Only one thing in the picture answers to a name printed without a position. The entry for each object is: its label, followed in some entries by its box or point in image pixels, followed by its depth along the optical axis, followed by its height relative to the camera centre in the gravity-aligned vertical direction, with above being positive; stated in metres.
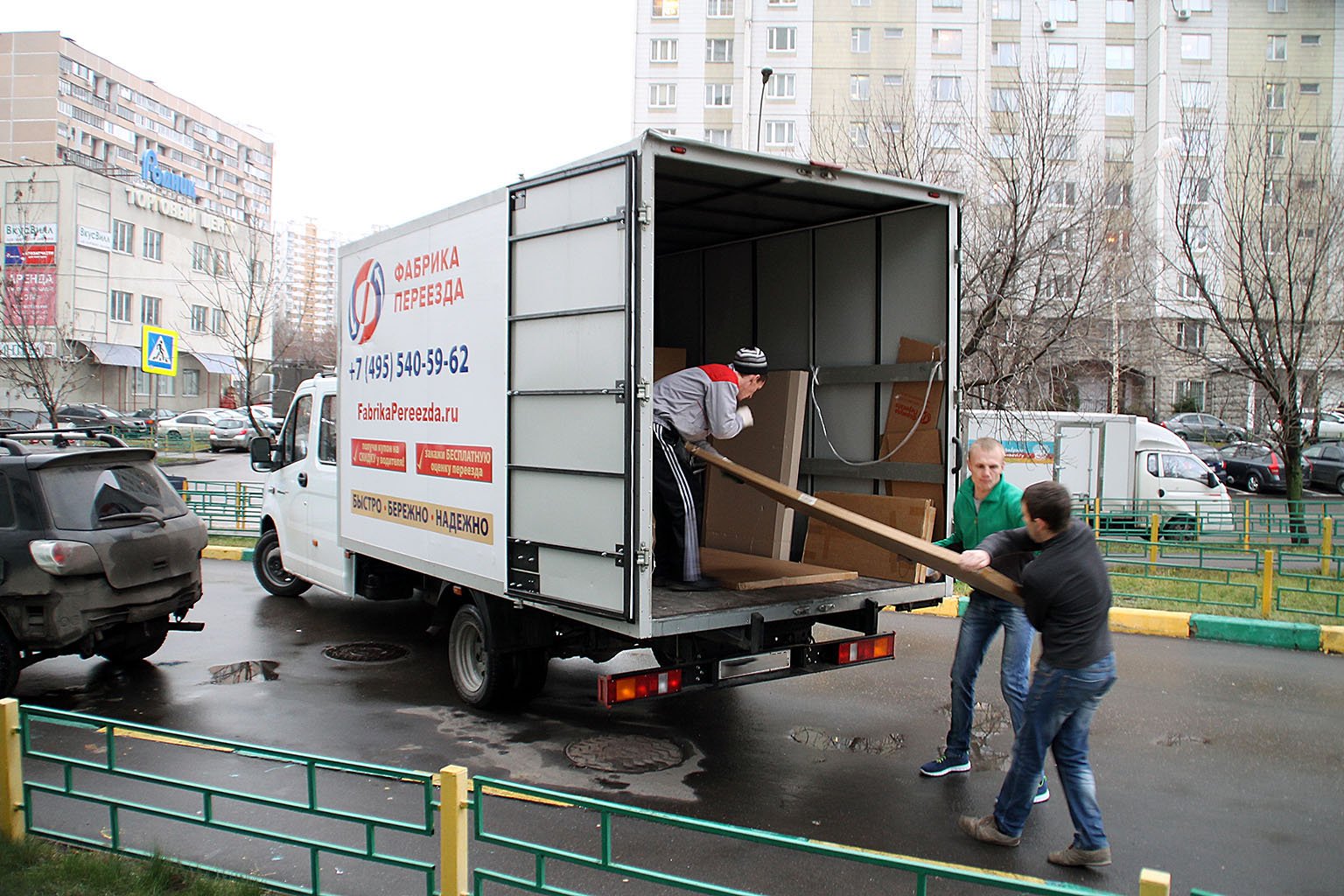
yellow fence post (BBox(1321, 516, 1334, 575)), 11.09 -1.18
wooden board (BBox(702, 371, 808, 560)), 6.94 -0.34
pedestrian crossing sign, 17.19 +1.28
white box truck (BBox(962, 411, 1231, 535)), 18.34 -0.52
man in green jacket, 5.20 -1.00
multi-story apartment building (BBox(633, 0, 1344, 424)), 43.25 +17.65
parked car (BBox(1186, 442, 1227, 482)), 27.17 -0.61
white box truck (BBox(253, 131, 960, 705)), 4.94 +0.29
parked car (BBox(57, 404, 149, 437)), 32.50 +0.10
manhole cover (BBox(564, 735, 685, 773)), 5.67 -1.94
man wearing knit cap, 5.97 -0.04
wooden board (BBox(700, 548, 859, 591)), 5.99 -0.91
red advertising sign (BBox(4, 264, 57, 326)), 22.02 +3.49
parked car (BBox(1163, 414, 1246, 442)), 34.53 +0.37
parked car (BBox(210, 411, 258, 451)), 36.62 -0.34
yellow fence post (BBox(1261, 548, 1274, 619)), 9.42 -1.47
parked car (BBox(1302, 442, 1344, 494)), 27.20 -0.77
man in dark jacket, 4.16 -0.96
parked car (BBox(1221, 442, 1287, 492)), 27.08 -0.86
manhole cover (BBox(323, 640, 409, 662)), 8.19 -1.93
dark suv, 6.39 -0.91
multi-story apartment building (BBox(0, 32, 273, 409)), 42.41 +8.28
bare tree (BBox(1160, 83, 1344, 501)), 13.11 +2.60
